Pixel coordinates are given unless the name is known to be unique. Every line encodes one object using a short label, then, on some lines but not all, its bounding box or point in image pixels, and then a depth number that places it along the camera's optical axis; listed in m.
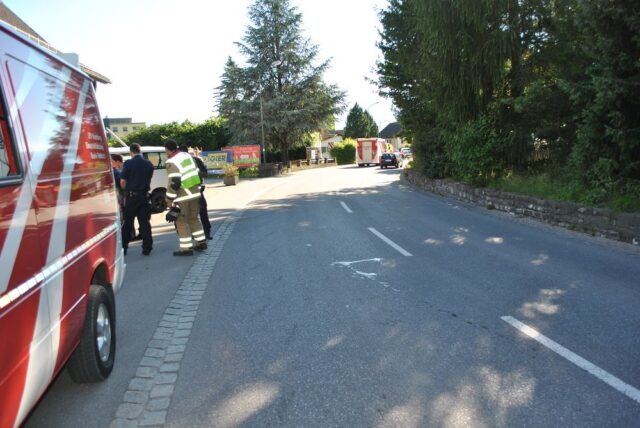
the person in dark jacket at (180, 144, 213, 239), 9.92
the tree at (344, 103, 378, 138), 103.25
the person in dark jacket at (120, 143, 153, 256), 8.80
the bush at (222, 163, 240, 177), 29.91
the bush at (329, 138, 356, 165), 64.26
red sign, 37.75
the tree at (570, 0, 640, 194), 9.01
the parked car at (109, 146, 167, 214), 15.97
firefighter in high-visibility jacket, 8.34
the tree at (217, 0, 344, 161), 46.66
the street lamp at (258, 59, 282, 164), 41.44
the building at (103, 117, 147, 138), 138.25
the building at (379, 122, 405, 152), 122.68
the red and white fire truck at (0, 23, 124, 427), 2.36
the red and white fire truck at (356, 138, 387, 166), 51.44
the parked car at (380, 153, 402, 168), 47.38
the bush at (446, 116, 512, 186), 15.07
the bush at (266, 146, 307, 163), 51.02
